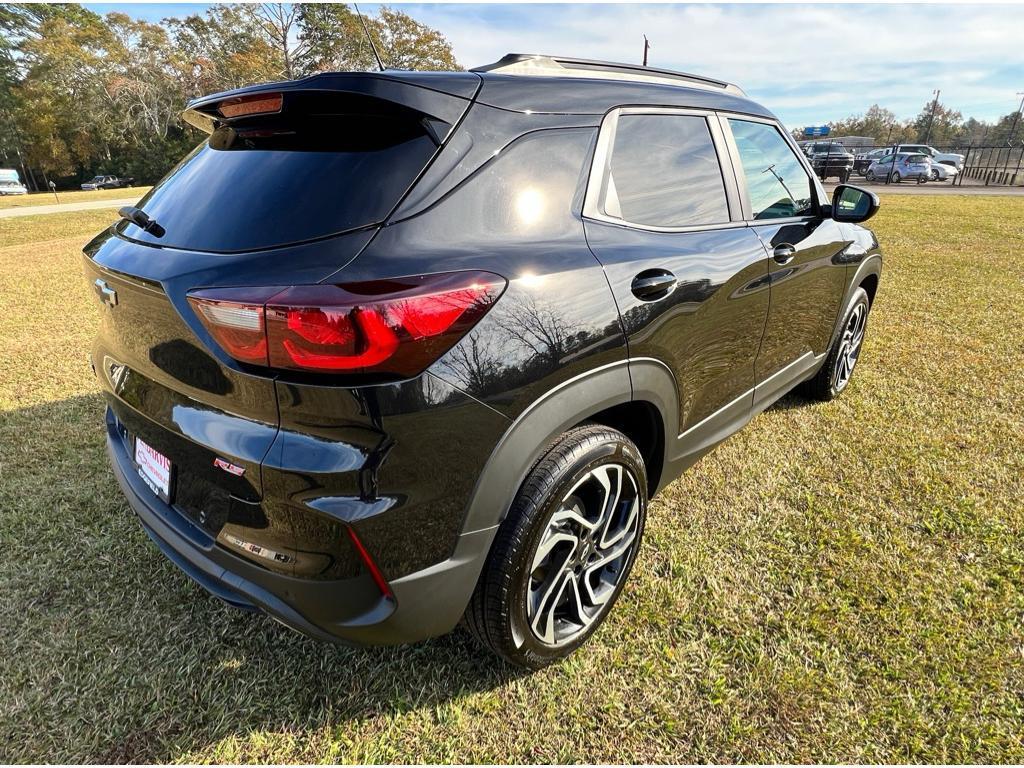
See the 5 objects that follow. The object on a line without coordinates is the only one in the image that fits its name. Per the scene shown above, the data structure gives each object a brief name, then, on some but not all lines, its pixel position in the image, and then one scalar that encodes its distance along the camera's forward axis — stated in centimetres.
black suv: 135
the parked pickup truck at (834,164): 2719
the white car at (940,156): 3142
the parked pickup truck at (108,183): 4862
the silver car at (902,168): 2759
